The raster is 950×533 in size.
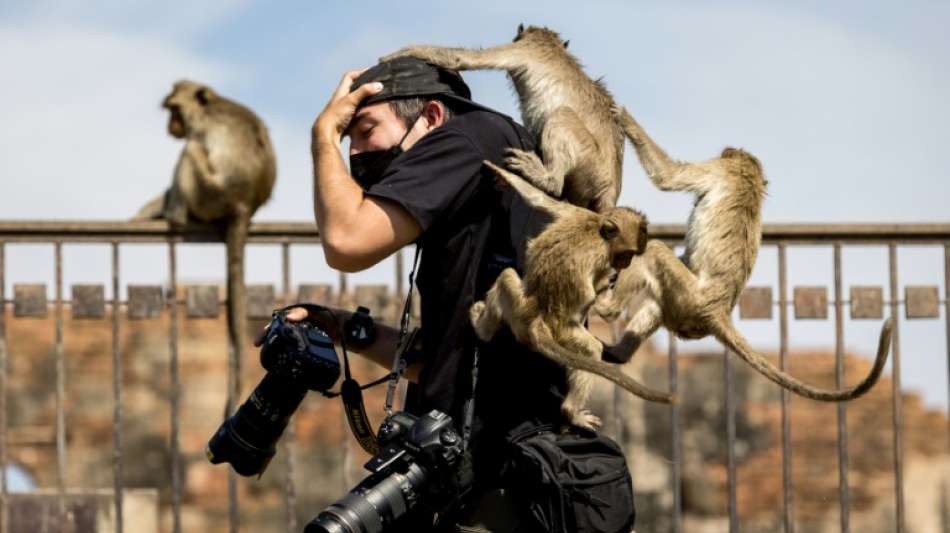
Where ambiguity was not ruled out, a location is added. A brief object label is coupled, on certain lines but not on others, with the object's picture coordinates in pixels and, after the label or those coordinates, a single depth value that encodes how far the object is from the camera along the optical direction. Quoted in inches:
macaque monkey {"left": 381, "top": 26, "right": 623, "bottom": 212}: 280.5
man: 231.1
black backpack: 228.7
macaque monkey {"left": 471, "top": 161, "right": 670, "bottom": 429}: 247.4
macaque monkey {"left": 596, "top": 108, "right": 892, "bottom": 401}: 299.6
